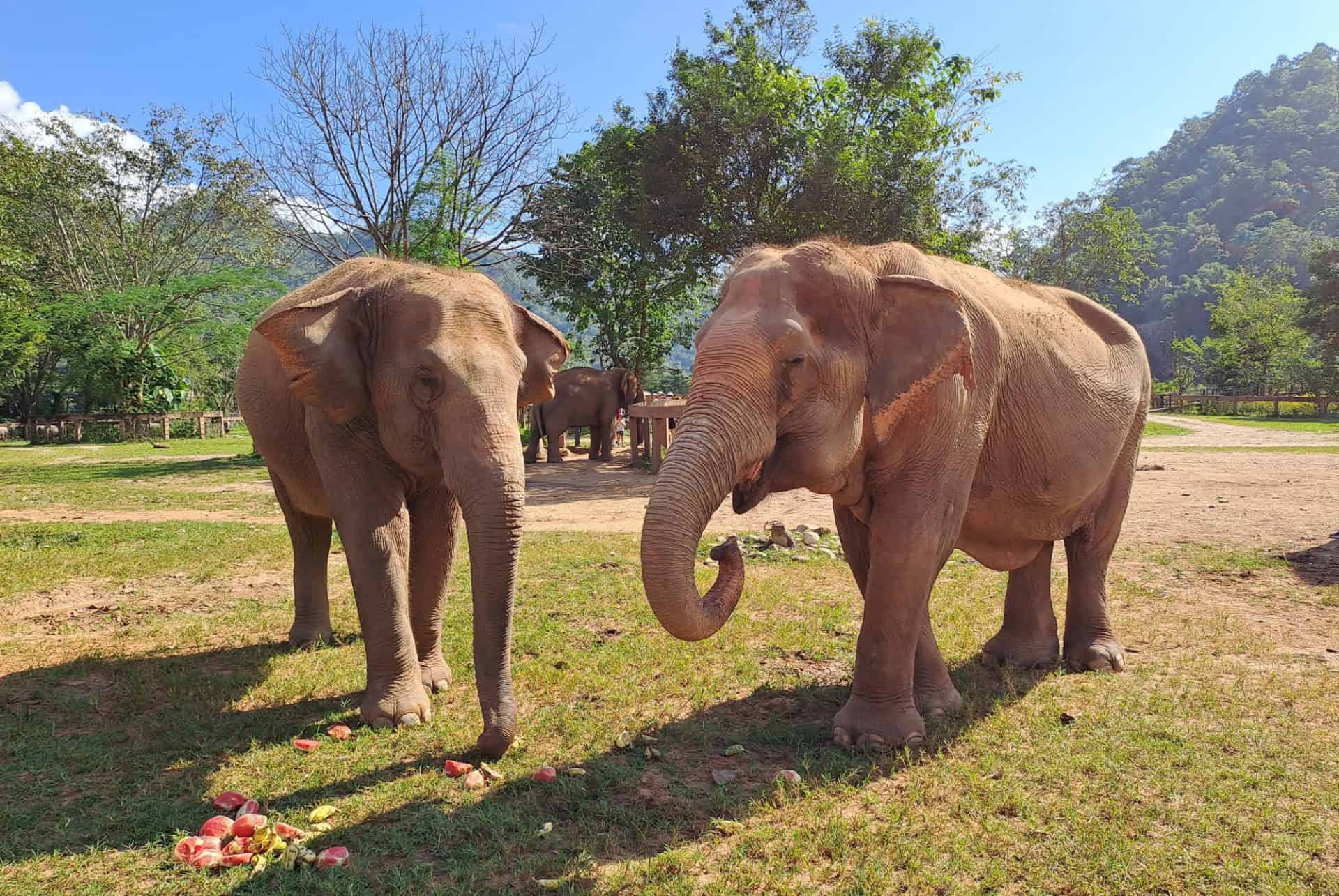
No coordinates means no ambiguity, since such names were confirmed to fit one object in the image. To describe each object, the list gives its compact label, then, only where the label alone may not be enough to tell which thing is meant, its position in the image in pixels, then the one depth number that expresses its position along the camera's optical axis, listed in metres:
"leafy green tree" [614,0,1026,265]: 18.38
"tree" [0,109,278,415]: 33.97
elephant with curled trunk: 3.59
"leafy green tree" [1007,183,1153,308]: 40.12
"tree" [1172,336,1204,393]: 71.50
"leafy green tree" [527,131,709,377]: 21.55
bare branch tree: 22.30
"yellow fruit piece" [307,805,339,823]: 3.60
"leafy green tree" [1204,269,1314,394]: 56.25
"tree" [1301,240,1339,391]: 44.31
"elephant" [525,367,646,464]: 24.12
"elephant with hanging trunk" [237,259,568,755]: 4.18
